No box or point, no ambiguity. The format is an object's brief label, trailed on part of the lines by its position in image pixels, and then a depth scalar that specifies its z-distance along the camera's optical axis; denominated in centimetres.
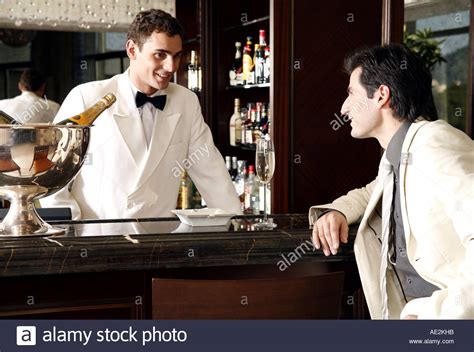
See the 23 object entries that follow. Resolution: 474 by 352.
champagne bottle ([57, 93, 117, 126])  211
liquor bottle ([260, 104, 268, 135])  424
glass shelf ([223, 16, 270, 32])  400
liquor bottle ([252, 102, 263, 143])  428
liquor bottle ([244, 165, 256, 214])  438
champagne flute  222
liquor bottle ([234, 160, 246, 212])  448
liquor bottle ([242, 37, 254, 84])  432
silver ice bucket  191
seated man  174
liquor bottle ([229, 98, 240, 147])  463
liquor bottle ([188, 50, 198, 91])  493
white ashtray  219
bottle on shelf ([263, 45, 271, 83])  408
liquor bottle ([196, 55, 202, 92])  484
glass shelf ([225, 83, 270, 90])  399
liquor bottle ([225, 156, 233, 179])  463
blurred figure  568
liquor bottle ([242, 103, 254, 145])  441
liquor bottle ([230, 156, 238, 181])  460
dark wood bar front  165
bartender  313
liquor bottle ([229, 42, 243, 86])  454
